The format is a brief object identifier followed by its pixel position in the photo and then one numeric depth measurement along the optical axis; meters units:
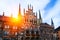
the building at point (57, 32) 61.97
